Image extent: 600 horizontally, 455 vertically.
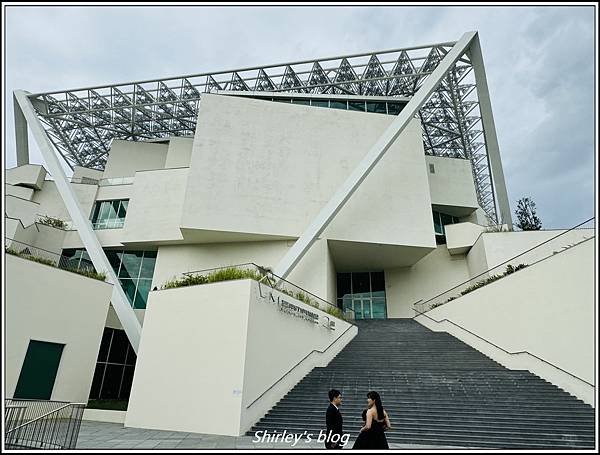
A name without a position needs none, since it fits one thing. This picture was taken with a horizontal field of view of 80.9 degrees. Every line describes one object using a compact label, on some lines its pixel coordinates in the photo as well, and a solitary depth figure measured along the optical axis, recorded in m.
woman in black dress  4.62
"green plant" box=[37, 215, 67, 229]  22.88
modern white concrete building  10.52
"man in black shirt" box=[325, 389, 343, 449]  5.27
